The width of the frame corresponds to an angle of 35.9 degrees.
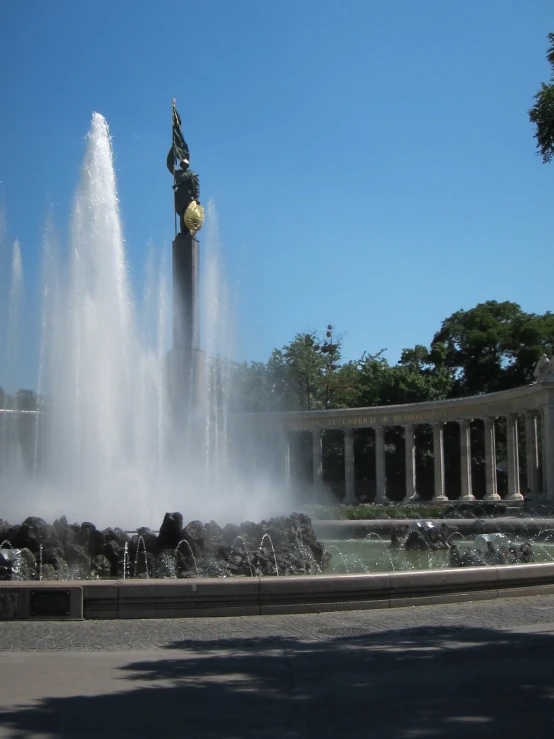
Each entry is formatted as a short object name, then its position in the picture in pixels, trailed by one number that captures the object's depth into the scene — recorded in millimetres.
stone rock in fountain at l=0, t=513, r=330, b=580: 21547
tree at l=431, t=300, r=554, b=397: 80750
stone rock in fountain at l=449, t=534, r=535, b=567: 22594
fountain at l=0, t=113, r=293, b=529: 31312
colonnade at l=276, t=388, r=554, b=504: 62500
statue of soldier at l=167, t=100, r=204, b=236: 43381
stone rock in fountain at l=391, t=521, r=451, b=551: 31844
